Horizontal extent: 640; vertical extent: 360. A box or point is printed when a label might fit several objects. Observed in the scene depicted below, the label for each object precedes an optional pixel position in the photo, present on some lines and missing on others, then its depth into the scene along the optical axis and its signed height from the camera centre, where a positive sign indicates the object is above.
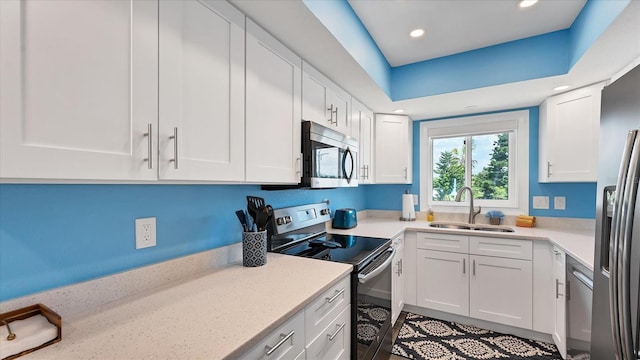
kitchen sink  2.68 -0.51
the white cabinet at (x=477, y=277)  2.29 -0.90
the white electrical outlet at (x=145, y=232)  1.10 -0.23
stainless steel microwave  1.67 +0.15
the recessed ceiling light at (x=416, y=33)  2.05 +1.15
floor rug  2.06 -1.37
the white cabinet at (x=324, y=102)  1.74 +0.57
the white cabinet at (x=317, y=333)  0.88 -0.61
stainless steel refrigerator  0.82 -0.16
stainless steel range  1.49 -0.49
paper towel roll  3.13 -0.34
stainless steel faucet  2.93 -0.35
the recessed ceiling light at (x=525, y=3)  1.70 +1.15
